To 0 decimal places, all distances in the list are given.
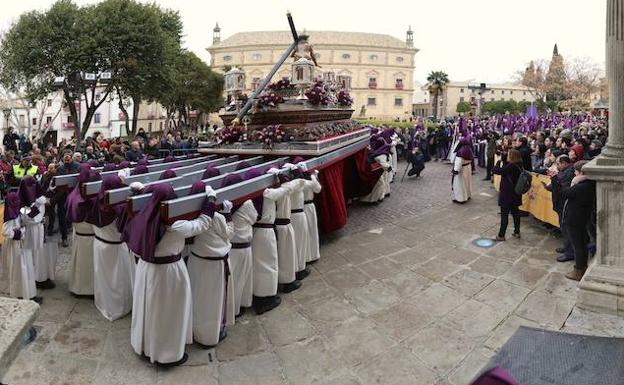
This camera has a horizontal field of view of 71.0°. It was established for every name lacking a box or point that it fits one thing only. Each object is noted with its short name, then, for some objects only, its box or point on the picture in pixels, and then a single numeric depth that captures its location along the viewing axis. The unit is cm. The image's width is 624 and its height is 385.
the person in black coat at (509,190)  785
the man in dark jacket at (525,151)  1030
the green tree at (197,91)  3880
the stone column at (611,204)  487
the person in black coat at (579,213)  564
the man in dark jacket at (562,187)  670
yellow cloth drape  841
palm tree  6400
